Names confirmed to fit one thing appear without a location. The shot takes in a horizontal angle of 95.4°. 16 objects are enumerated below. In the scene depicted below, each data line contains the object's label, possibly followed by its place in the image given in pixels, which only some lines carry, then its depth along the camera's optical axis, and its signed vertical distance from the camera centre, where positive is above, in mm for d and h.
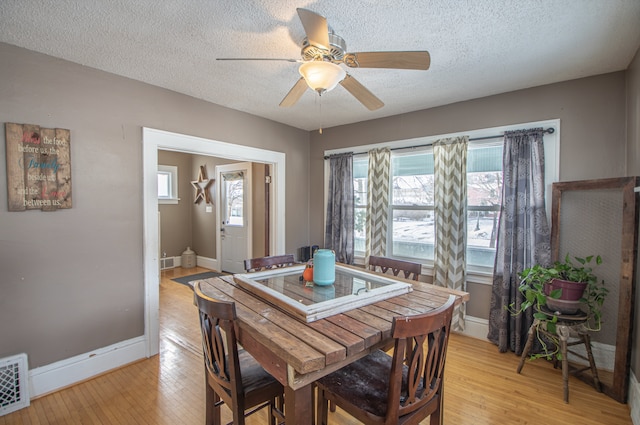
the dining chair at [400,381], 1151 -875
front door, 5234 -194
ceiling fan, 1563 +822
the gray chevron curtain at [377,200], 3709 +55
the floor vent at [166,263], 5780 -1195
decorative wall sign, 2062 +270
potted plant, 2287 -706
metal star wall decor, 6020 +381
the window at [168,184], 5993 +411
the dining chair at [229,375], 1273 -867
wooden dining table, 1093 -551
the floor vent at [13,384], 1971 -1244
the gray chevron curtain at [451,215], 3156 -113
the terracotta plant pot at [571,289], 2268 -651
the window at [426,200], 3076 +61
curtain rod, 2697 +706
